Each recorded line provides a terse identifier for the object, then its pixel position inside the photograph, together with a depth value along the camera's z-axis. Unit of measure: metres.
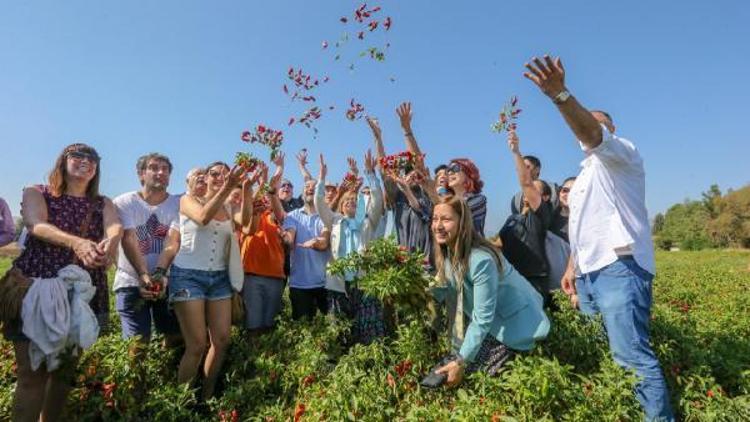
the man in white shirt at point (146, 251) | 3.67
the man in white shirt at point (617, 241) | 2.49
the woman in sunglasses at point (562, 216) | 4.68
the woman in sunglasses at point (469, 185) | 4.12
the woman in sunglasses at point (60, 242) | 2.81
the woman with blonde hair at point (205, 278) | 3.61
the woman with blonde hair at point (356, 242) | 4.47
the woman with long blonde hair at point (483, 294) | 3.02
